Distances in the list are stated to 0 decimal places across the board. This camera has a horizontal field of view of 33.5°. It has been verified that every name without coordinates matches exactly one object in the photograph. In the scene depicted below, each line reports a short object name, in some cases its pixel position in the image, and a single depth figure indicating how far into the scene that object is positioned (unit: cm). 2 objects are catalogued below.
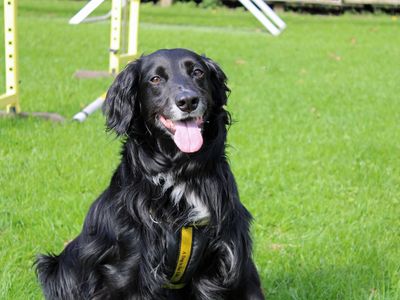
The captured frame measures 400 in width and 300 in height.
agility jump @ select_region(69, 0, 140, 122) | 937
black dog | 316
